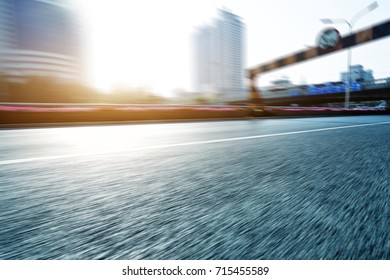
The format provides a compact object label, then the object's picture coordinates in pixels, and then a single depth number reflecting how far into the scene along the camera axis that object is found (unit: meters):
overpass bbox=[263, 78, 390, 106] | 38.26
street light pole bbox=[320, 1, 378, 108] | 20.02
